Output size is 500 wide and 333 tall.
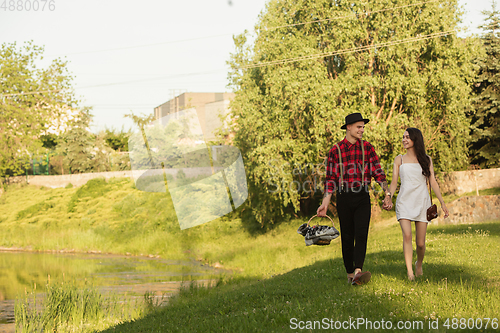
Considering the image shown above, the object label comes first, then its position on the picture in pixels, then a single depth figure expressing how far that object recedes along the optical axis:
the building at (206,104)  71.06
